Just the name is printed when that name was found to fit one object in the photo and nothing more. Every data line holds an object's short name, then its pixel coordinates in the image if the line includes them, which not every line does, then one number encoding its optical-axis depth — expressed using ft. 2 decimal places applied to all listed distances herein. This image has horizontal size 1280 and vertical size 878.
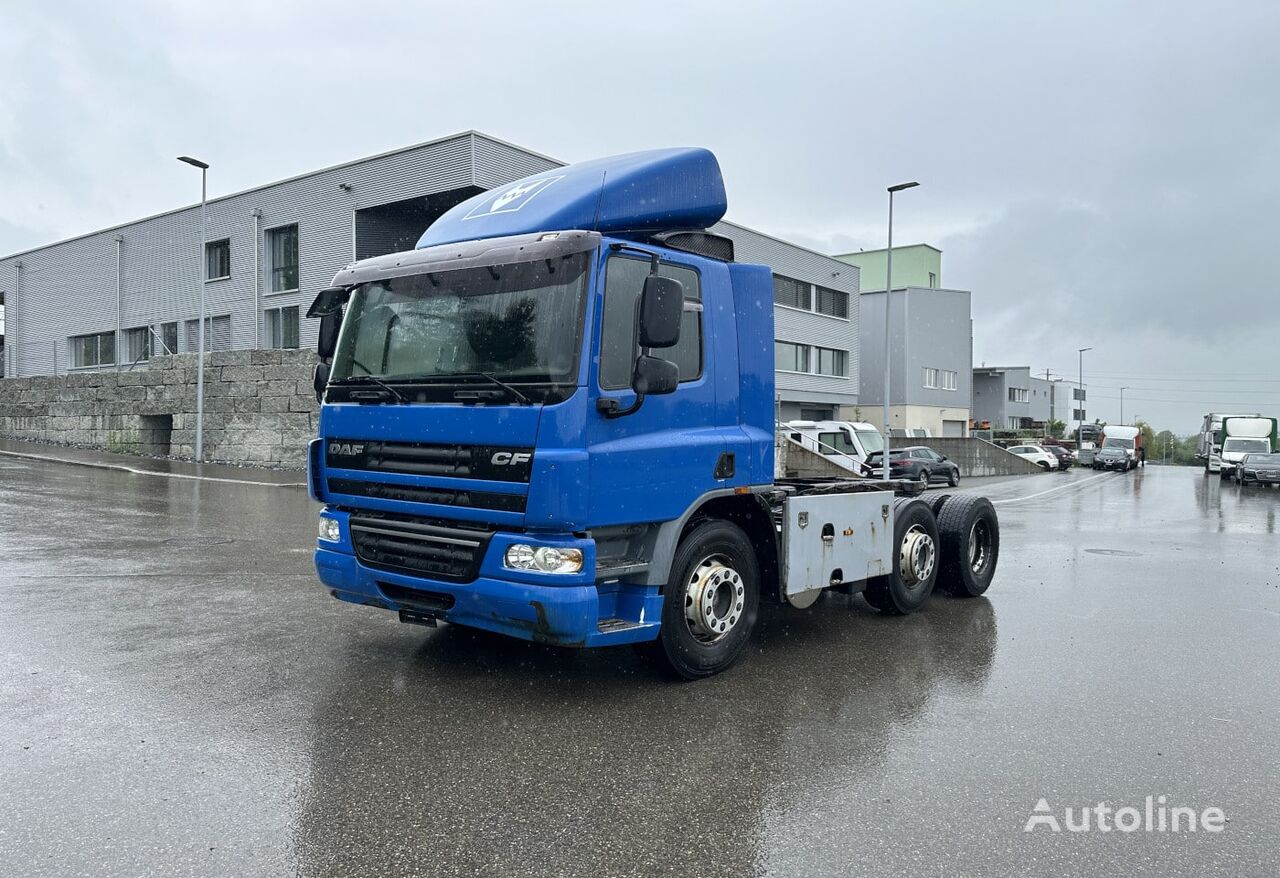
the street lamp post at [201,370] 80.74
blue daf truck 16.26
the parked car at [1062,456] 184.75
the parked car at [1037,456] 175.42
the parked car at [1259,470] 111.14
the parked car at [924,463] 106.63
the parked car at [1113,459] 171.63
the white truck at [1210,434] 156.76
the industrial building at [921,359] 189.37
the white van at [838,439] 75.25
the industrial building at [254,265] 86.17
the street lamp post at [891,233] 98.22
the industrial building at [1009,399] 293.43
